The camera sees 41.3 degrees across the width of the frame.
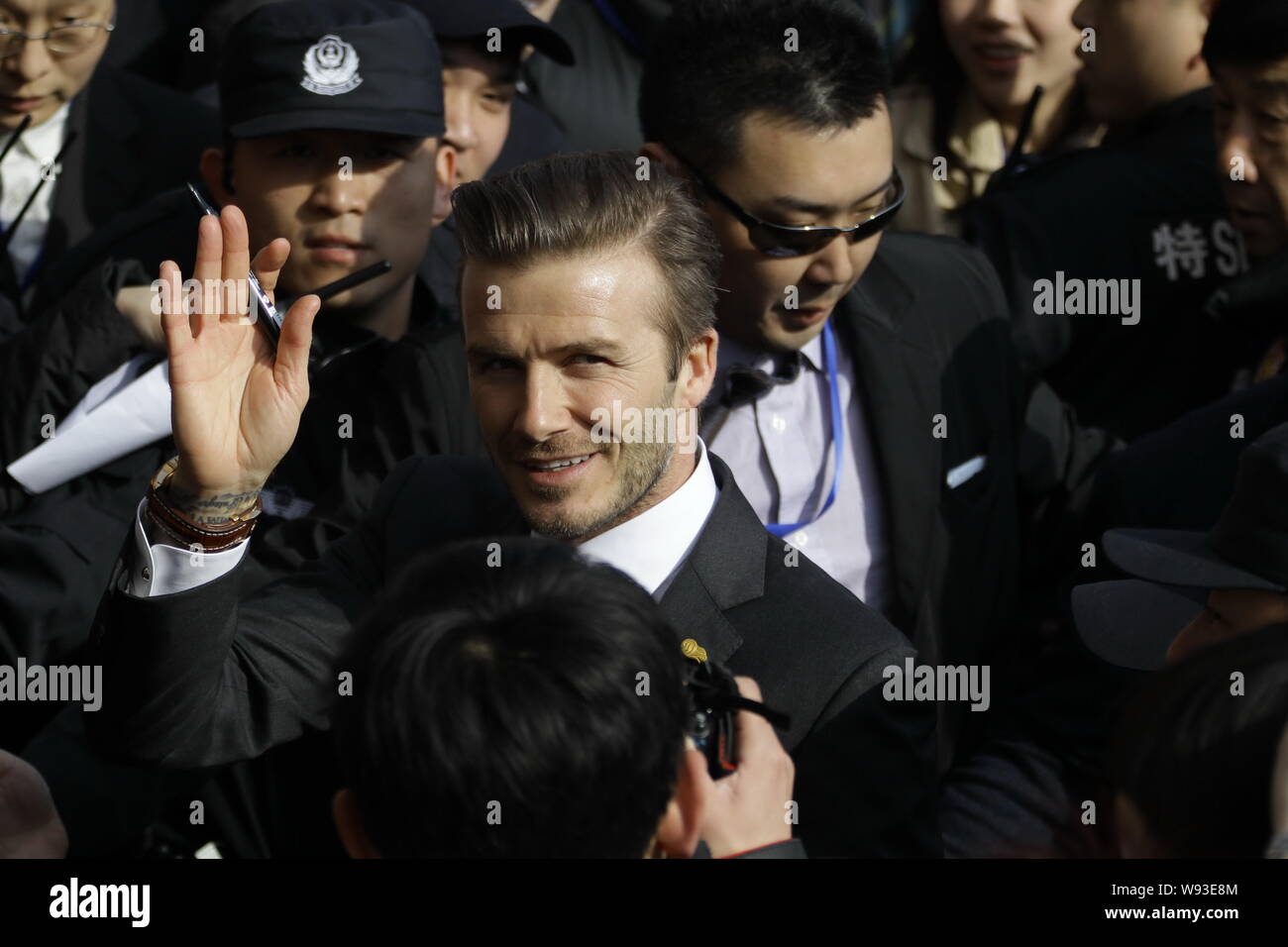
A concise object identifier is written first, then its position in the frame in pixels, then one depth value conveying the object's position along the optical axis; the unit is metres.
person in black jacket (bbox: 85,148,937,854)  2.29
